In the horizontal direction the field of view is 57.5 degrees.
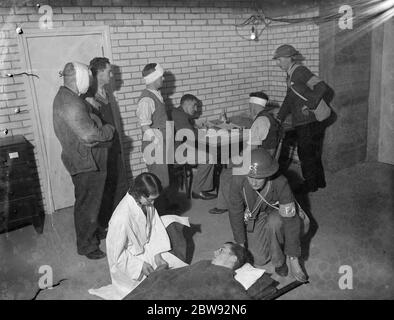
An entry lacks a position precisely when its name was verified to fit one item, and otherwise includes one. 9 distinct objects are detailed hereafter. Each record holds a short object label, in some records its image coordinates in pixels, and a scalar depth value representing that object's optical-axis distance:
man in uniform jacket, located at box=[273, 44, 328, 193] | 4.70
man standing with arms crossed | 3.49
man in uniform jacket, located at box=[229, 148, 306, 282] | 3.04
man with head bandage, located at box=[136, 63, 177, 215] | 4.35
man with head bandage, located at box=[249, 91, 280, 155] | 4.28
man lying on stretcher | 2.75
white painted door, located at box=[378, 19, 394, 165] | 5.29
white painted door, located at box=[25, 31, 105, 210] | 4.37
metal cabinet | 3.92
